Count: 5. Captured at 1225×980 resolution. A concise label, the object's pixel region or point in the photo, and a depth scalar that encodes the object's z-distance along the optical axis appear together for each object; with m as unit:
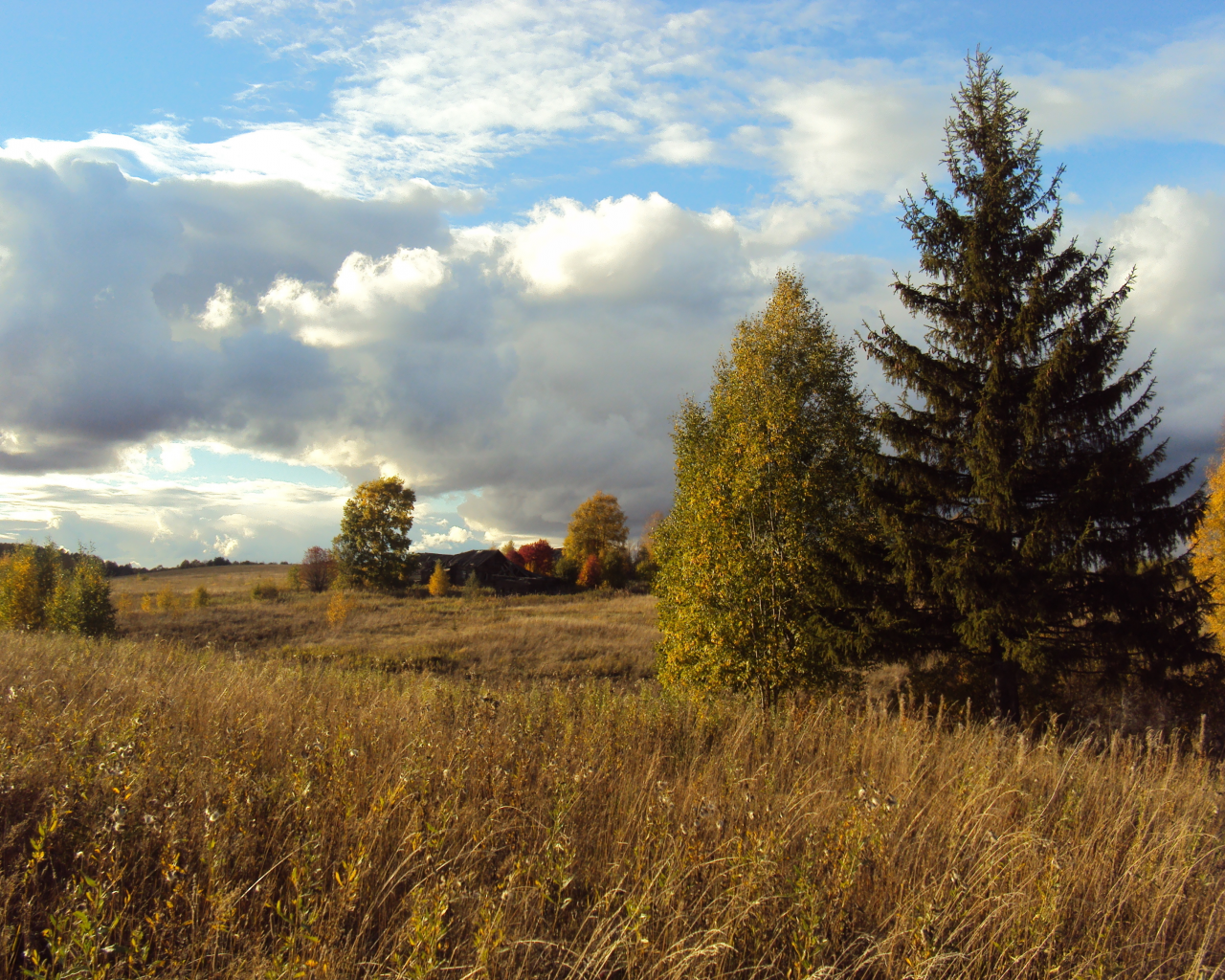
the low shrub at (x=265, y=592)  54.20
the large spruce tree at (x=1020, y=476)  12.91
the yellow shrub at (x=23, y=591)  30.59
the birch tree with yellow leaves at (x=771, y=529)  15.41
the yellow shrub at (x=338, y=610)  38.53
